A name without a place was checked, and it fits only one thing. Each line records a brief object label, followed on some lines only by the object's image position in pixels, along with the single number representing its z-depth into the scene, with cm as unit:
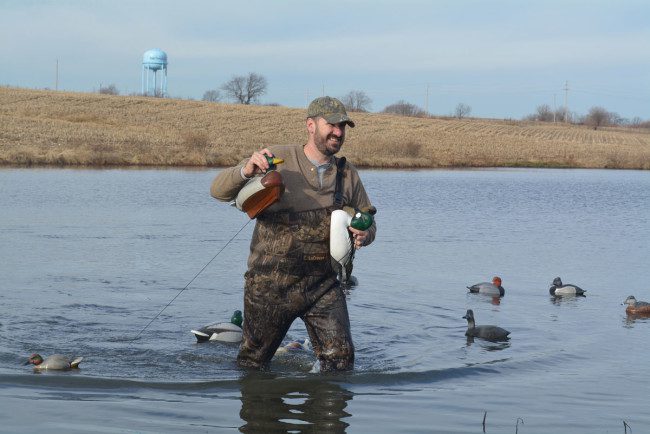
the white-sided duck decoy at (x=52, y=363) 848
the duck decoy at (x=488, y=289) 1358
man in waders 724
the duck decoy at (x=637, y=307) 1241
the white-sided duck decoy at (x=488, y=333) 1073
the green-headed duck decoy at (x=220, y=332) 1002
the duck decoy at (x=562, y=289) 1374
